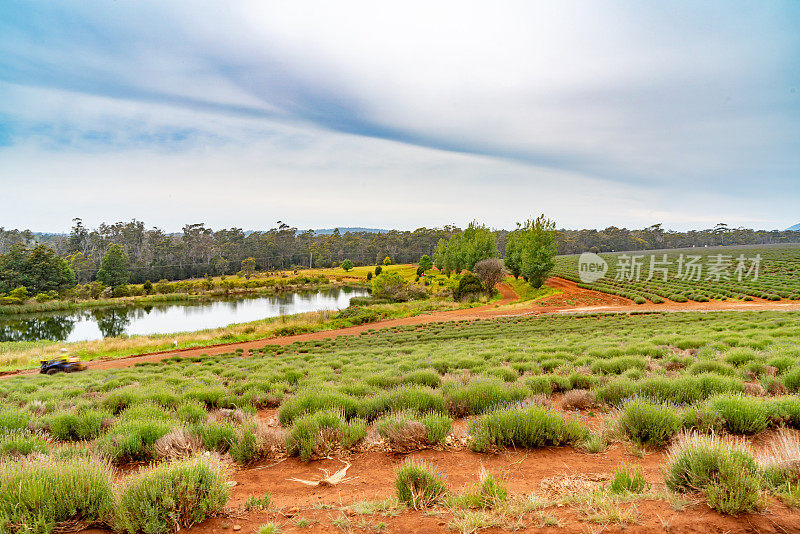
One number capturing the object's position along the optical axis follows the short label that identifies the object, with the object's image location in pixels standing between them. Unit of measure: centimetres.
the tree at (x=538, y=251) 5147
